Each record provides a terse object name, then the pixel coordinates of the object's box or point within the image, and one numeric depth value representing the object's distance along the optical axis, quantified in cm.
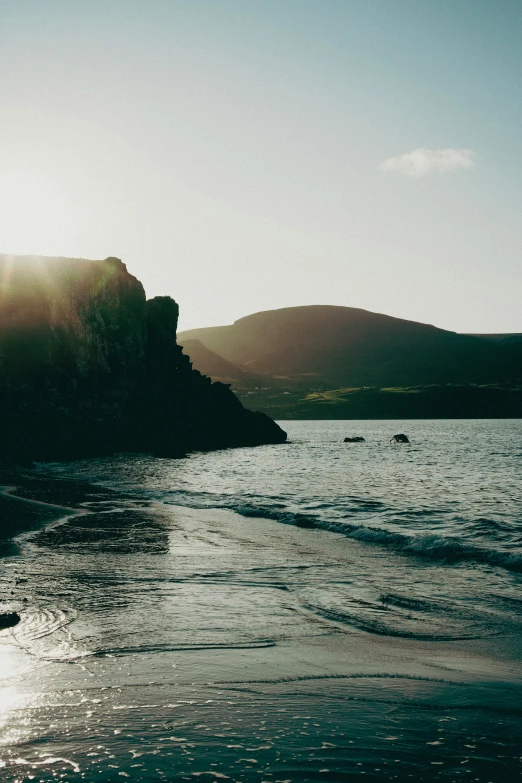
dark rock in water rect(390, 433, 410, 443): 9988
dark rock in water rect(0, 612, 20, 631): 863
